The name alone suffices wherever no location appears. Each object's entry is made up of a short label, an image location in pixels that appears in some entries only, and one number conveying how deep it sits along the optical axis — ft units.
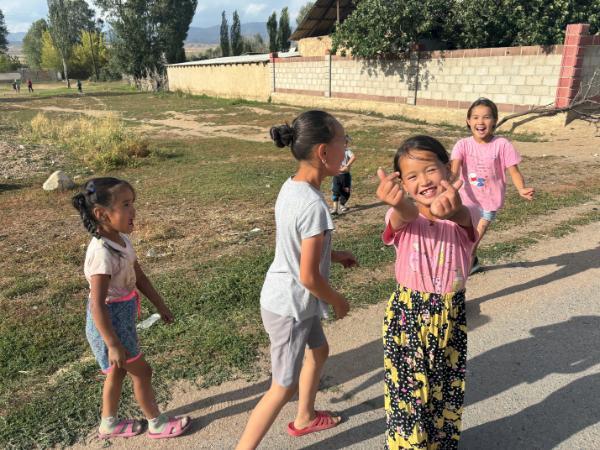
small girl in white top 6.71
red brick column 38.14
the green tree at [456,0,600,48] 43.83
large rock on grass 26.81
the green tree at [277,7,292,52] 155.84
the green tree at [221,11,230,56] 190.80
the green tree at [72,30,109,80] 212.64
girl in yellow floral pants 6.00
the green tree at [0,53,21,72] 237.66
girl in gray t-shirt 6.03
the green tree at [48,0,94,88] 181.37
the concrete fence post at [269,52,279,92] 82.23
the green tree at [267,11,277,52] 154.69
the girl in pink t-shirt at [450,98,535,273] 11.88
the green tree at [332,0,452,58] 51.67
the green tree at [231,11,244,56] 187.83
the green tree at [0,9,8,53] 191.62
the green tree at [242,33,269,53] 194.18
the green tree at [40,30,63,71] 225.97
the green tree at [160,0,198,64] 146.72
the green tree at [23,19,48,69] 274.16
